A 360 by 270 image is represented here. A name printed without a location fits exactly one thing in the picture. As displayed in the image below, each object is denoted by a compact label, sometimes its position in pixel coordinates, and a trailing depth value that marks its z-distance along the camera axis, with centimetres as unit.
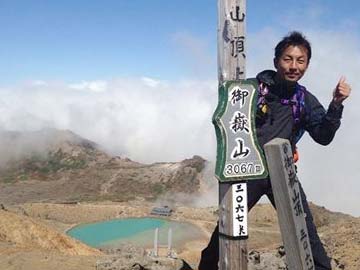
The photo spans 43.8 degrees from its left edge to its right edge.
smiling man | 353
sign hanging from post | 334
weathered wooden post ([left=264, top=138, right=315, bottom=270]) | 312
